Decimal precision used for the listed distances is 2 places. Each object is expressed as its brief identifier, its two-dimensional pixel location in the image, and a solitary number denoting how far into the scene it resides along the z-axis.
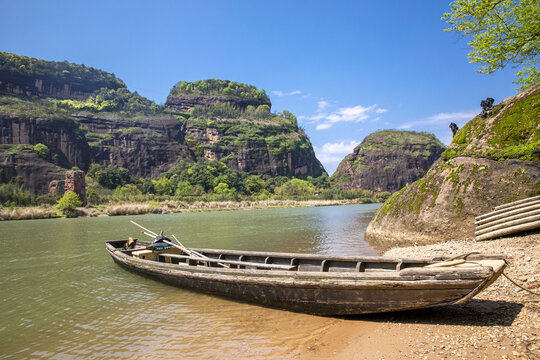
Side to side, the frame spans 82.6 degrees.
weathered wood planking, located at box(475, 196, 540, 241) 8.43
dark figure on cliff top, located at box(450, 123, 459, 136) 15.36
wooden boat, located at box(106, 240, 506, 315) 5.03
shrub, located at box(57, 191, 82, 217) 59.50
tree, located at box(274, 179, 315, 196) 133.20
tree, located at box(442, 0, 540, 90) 13.98
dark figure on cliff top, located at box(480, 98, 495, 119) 13.53
